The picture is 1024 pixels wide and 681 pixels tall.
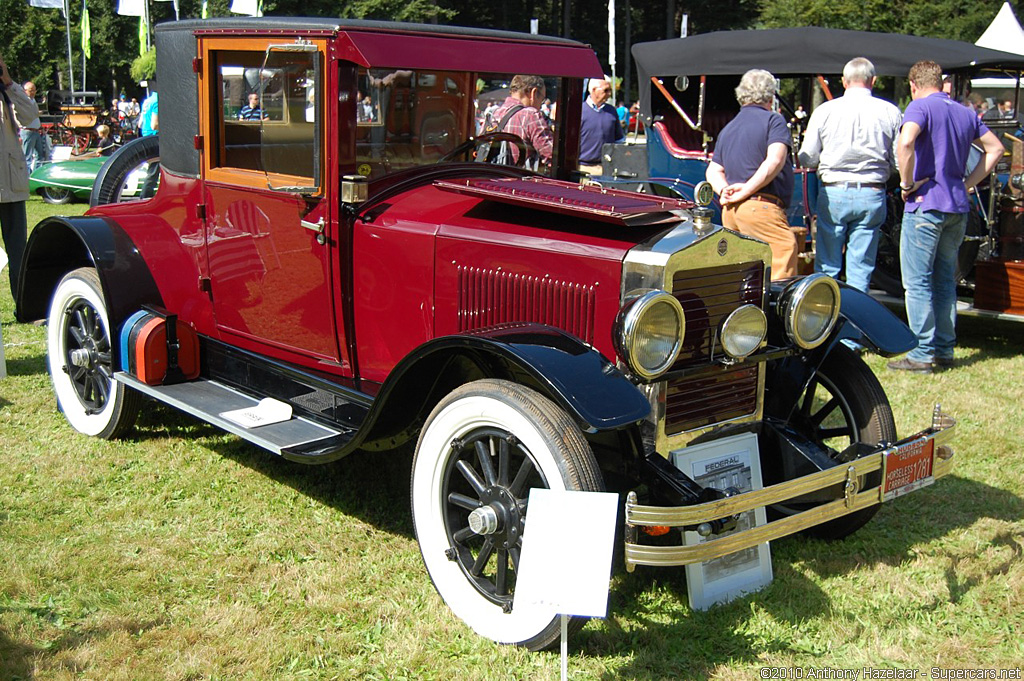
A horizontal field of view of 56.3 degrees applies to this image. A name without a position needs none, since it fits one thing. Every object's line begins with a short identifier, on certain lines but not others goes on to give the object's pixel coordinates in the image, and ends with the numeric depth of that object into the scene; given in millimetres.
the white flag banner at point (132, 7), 23286
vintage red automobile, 2902
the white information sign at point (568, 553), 2463
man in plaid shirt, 4258
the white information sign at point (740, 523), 3208
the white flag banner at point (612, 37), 27328
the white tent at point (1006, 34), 10586
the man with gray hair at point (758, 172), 5648
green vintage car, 5441
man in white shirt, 6094
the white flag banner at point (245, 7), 12039
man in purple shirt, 5859
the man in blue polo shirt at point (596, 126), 8984
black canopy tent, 7848
